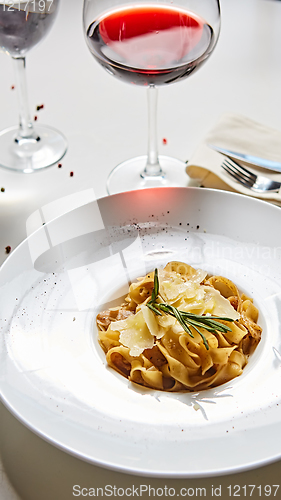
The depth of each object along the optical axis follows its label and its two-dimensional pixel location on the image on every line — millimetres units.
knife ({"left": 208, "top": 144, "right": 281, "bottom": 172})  1162
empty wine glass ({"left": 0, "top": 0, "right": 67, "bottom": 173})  1148
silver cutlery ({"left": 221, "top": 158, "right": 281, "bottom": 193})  1145
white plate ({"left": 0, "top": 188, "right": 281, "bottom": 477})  925
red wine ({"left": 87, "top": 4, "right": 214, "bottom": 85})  1084
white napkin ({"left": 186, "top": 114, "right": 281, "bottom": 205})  1156
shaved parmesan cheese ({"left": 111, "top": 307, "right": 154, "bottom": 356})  981
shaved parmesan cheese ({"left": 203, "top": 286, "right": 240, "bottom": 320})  998
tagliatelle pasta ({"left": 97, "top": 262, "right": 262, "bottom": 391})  977
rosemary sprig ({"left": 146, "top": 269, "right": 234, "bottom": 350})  978
